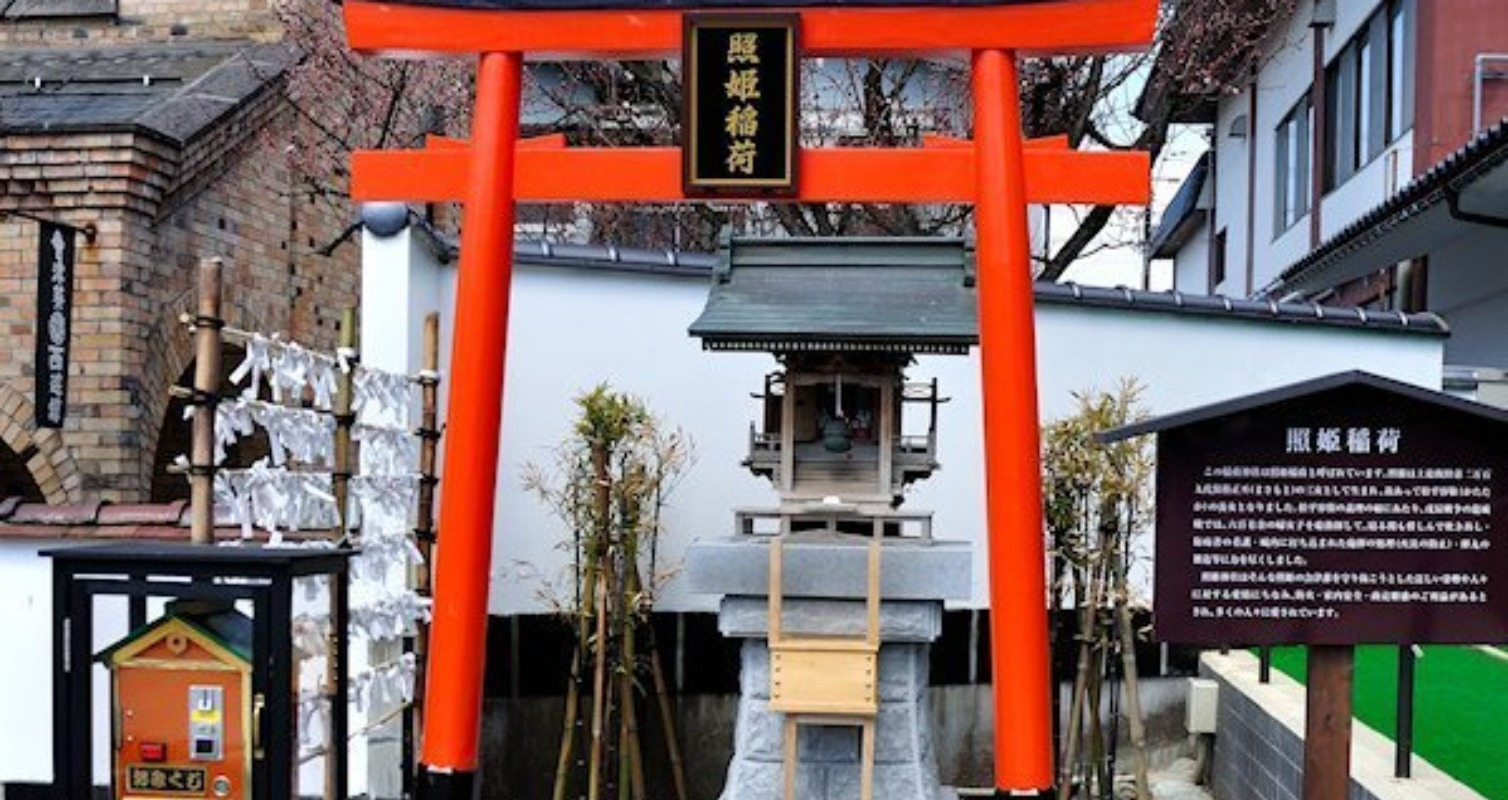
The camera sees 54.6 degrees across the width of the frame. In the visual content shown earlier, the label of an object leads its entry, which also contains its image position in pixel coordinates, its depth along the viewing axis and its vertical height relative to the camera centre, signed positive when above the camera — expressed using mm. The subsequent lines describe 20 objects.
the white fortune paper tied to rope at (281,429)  6168 -243
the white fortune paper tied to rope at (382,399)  7465 -121
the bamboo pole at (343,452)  6898 -365
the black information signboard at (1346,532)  4688 -456
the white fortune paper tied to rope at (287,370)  6184 +18
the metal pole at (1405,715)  5414 -1232
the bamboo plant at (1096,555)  8047 -951
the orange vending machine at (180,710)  4938 -1144
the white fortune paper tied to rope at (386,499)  7348 -640
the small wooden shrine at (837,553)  7102 -851
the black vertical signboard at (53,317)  10195 +382
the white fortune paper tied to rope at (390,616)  7199 -1233
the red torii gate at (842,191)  6270 +872
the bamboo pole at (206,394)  5797 -85
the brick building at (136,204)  10641 +1343
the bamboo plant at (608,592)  8258 -1229
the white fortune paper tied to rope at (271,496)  6277 -547
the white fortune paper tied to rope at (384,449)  7425 -383
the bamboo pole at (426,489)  7766 -605
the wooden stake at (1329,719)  4789 -1081
